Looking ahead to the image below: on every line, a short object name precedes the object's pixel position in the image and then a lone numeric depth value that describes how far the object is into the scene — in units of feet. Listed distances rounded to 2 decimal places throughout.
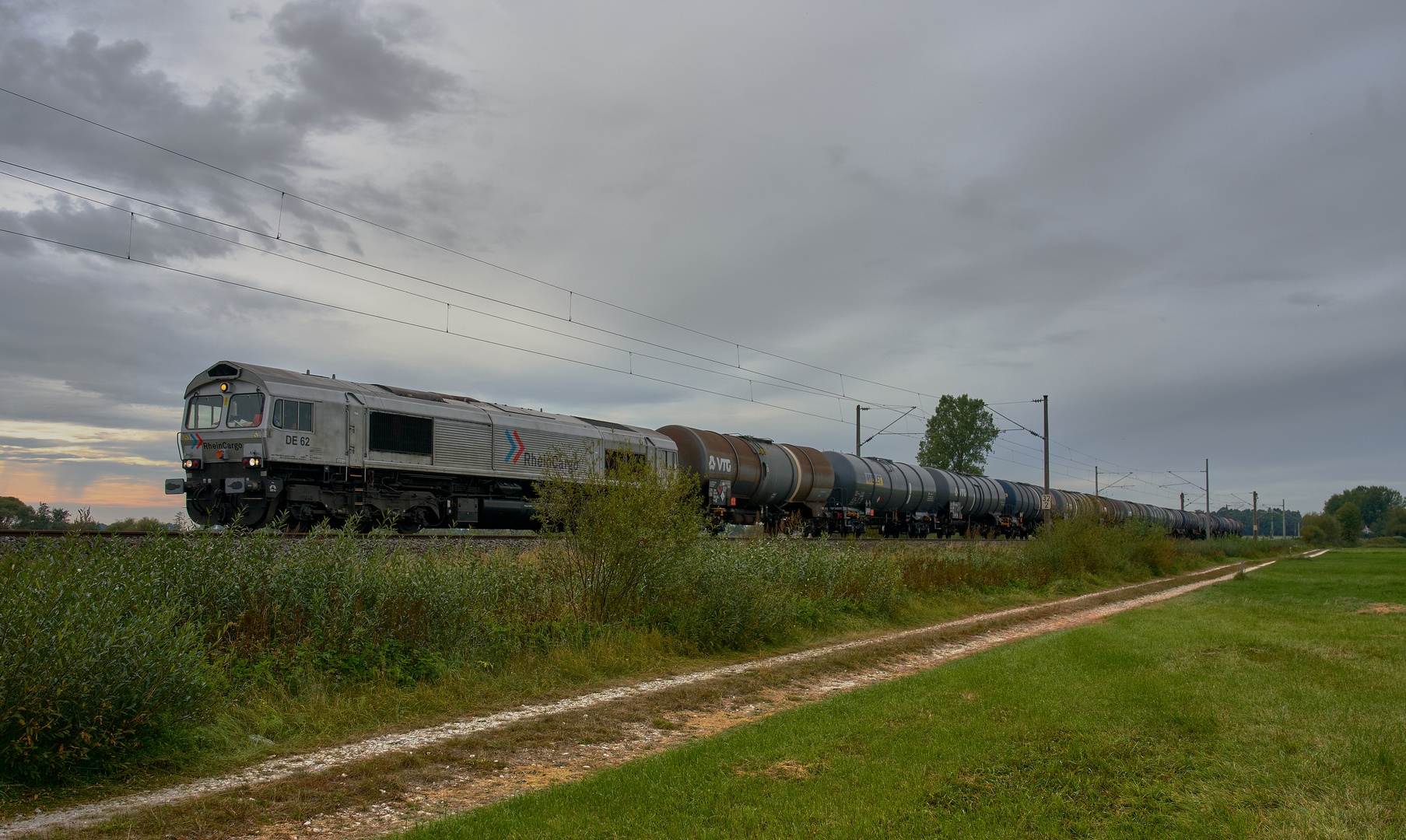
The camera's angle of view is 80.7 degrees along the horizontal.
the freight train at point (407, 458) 64.03
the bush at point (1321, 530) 382.42
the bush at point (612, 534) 40.96
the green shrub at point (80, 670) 19.26
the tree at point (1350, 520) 411.75
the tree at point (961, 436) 292.20
